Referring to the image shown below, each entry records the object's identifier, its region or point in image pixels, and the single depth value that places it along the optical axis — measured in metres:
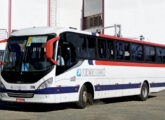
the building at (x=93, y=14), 39.12
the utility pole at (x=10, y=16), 31.75
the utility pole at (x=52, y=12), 34.53
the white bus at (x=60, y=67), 12.81
